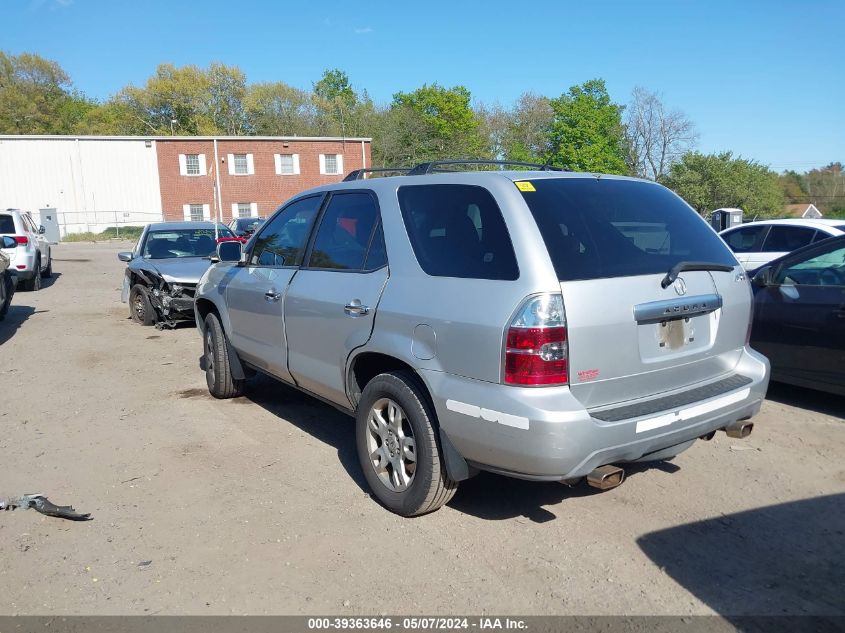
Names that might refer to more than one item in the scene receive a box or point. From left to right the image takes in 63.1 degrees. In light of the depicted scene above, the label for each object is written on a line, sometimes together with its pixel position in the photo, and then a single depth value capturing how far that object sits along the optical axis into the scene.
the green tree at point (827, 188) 59.47
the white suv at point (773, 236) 9.88
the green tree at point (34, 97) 65.12
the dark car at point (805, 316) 5.38
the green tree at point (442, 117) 65.50
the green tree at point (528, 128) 66.25
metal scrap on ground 3.95
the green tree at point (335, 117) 70.62
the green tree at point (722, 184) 52.69
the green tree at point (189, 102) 70.38
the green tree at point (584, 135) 61.75
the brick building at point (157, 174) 42.94
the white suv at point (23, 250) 14.59
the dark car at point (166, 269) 9.79
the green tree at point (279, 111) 71.12
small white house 58.79
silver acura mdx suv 3.10
